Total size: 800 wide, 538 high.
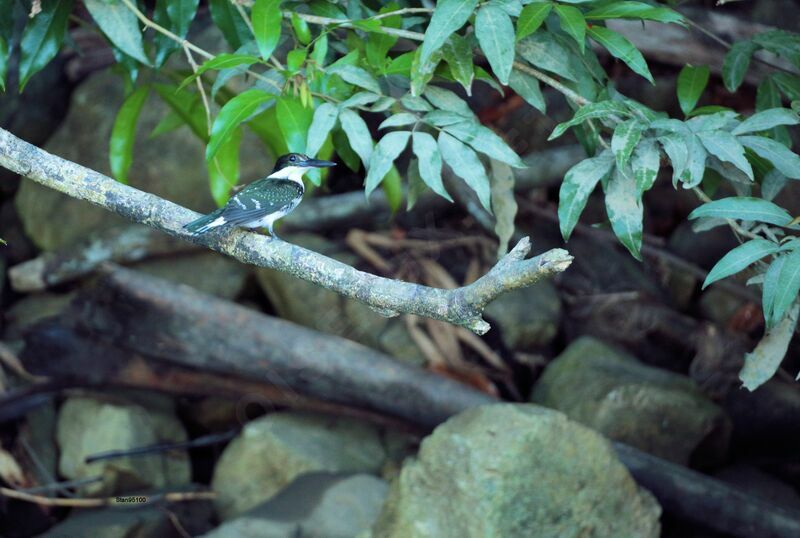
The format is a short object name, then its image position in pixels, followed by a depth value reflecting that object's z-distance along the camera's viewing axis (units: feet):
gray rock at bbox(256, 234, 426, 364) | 15.30
